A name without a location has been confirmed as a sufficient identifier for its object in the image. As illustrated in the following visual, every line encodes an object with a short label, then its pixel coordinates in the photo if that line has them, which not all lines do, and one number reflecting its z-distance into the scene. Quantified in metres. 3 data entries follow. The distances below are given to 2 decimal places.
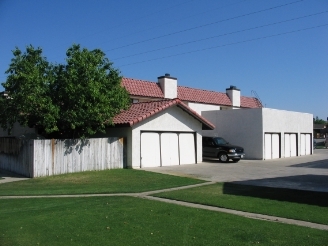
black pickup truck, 26.28
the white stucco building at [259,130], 29.30
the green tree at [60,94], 17.81
